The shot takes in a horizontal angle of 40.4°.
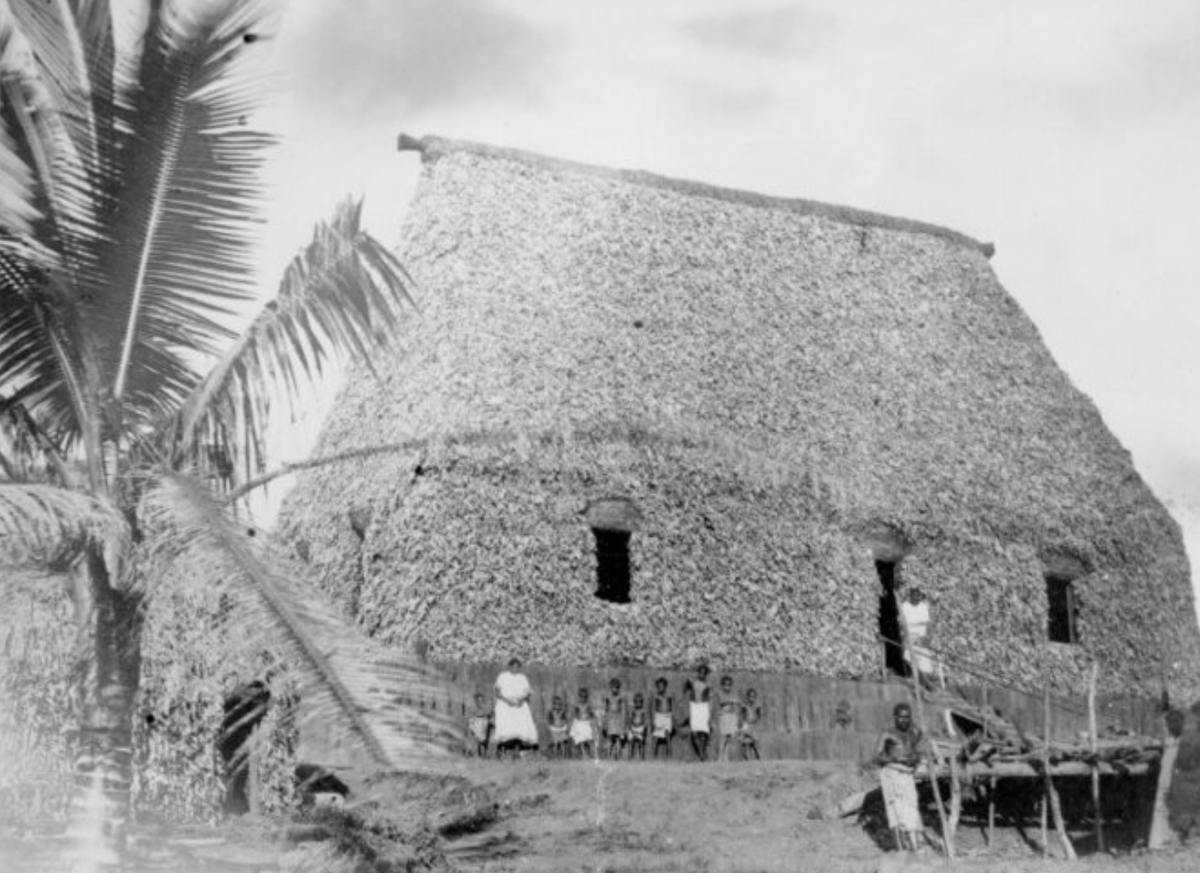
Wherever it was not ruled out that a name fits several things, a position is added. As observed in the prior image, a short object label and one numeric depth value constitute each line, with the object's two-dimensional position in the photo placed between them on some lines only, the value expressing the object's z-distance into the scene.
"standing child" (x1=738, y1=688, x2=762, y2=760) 20.47
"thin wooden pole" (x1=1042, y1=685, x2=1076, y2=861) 17.08
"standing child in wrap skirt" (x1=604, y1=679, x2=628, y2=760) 19.58
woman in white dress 18.78
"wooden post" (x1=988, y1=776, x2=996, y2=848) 17.52
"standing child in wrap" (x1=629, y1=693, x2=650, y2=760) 19.73
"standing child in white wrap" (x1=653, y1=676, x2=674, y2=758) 19.89
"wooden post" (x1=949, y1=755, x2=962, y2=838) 16.98
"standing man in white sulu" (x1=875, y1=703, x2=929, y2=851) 16.53
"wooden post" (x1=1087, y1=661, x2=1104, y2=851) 17.12
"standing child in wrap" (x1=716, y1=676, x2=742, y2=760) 20.31
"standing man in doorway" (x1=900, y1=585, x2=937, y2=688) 21.00
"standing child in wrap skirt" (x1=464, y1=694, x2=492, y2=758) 18.77
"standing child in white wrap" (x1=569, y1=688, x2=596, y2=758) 19.28
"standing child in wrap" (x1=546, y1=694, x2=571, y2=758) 19.19
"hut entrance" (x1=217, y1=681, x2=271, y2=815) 15.49
